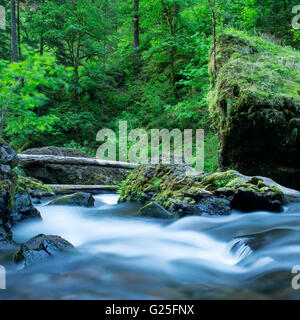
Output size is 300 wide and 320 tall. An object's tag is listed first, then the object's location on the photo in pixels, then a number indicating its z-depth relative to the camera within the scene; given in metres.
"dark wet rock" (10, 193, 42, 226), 4.05
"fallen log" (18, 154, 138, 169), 8.45
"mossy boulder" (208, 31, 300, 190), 5.91
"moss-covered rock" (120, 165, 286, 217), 4.77
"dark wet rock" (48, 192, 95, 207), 5.58
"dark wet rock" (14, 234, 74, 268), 2.74
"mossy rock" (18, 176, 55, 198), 6.61
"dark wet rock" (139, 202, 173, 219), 4.71
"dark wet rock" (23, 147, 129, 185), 9.09
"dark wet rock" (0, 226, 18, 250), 3.17
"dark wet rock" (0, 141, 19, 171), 3.70
